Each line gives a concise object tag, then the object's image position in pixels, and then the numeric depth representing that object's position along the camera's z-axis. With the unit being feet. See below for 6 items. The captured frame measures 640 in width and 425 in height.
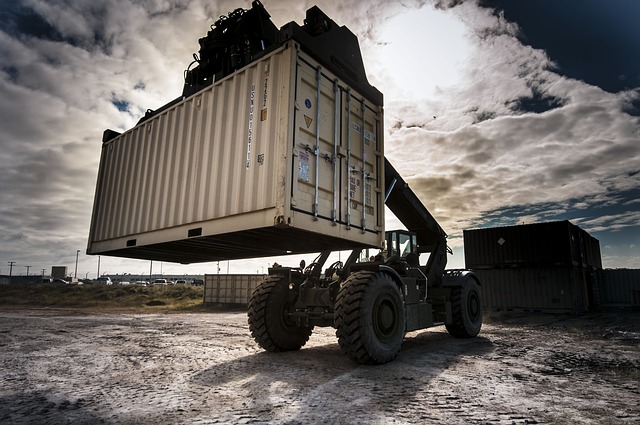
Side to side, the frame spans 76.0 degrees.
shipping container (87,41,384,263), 18.37
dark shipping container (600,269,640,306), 70.90
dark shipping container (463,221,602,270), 55.83
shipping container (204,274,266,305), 89.49
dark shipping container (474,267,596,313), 54.80
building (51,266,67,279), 230.27
